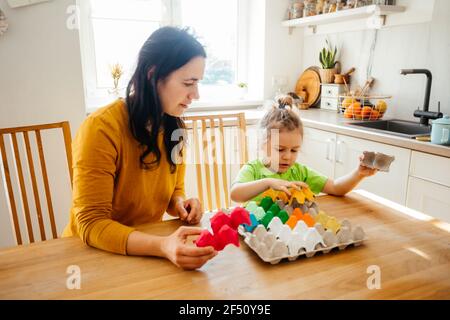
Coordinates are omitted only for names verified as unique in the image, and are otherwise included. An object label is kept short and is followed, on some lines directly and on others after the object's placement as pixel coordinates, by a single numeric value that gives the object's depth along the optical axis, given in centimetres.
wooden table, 70
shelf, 234
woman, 91
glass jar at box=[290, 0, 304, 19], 300
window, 272
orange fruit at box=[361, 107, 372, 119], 242
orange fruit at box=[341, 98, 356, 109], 254
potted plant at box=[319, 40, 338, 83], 289
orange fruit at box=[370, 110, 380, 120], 243
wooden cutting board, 304
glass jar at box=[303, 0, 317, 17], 290
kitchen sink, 223
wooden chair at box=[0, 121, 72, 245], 130
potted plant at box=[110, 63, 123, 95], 271
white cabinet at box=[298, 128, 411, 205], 193
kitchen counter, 176
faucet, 210
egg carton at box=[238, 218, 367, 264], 80
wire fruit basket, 243
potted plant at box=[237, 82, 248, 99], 327
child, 125
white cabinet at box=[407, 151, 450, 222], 172
